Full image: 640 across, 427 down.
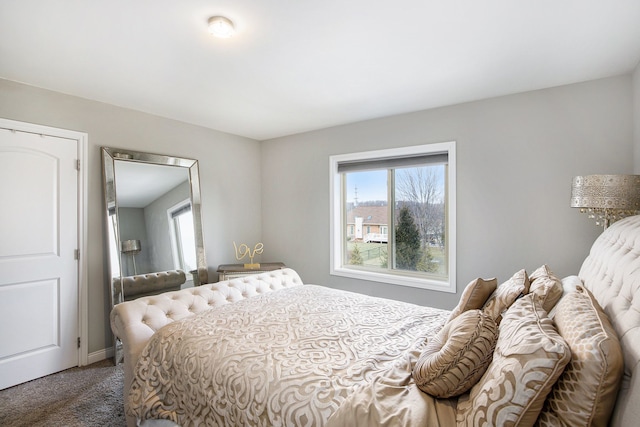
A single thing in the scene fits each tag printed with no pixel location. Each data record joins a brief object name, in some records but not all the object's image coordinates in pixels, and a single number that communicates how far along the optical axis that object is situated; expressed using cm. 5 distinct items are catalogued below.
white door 250
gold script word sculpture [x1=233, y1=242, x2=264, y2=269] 421
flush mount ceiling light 170
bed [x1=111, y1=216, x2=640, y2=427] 79
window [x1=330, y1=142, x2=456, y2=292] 324
